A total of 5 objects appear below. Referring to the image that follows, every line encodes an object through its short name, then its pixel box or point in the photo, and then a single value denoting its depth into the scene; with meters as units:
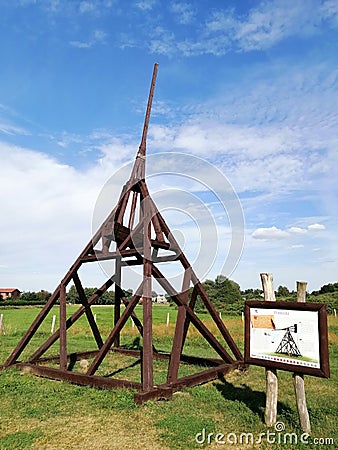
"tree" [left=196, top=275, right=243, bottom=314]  41.69
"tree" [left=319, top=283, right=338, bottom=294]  55.19
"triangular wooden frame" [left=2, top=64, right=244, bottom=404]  7.27
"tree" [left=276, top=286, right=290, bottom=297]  48.94
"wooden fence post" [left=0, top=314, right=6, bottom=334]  16.95
